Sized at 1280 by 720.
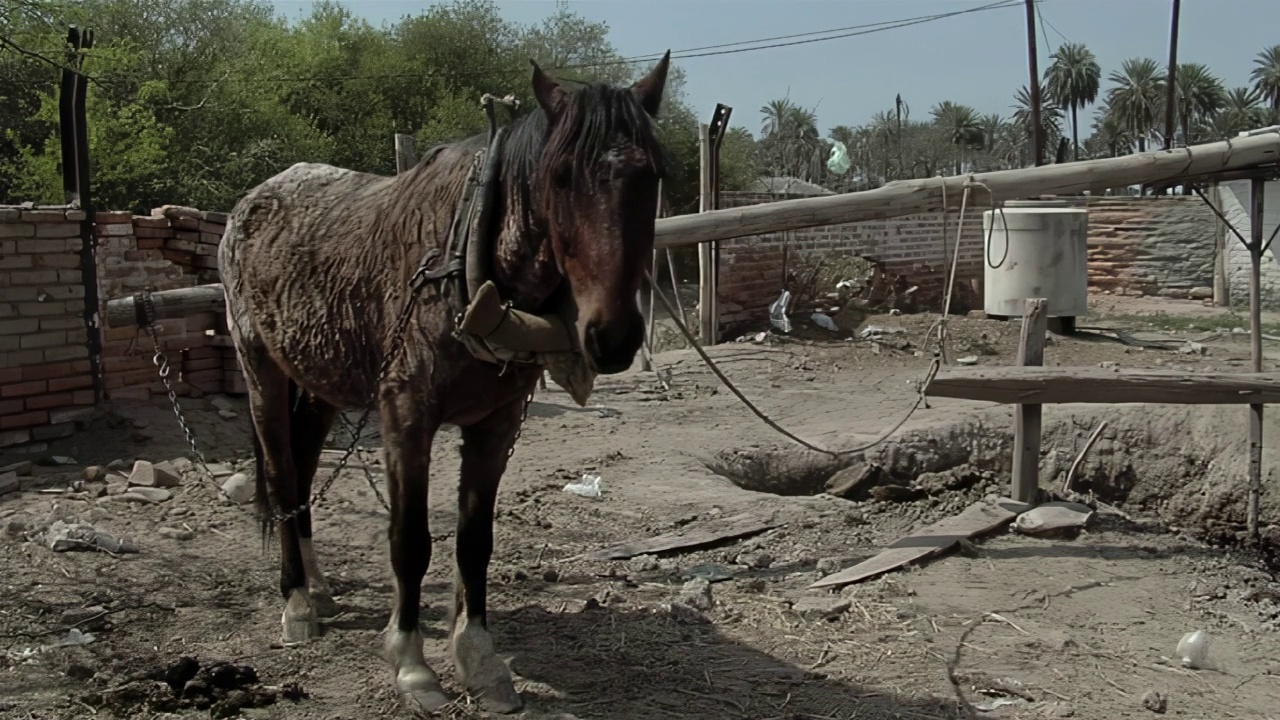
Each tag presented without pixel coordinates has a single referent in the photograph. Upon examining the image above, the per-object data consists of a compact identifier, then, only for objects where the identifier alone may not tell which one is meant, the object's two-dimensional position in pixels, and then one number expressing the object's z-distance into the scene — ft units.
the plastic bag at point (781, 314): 44.82
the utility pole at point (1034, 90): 82.38
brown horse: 9.64
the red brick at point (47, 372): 23.22
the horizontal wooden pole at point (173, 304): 18.54
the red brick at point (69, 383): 23.81
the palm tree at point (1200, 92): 150.41
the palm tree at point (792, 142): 130.72
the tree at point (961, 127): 174.40
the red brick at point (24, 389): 22.87
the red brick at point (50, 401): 23.36
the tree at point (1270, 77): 165.17
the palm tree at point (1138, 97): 155.74
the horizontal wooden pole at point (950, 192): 19.85
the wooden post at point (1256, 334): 21.12
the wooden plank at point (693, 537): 18.17
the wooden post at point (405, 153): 22.27
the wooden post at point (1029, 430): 20.68
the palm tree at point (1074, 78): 161.38
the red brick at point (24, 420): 22.93
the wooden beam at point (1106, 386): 19.84
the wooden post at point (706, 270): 40.75
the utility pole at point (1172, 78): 79.66
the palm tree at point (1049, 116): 158.20
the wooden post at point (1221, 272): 63.08
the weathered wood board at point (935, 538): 17.06
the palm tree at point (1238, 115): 133.28
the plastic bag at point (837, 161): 62.71
